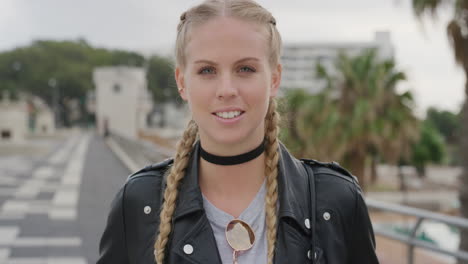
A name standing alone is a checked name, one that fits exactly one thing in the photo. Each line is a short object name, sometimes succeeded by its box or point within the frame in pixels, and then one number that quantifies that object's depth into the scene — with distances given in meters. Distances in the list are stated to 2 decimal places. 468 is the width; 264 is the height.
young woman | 1.69
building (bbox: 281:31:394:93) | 115.66
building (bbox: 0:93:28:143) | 29.67
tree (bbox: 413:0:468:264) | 8.38
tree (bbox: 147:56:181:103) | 78.94
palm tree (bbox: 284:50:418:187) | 18.77
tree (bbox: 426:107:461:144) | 89.43
